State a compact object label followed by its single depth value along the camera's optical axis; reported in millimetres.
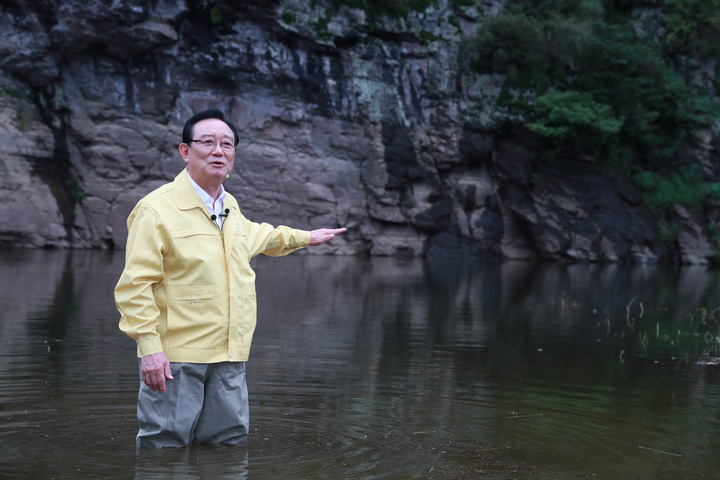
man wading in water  4039
